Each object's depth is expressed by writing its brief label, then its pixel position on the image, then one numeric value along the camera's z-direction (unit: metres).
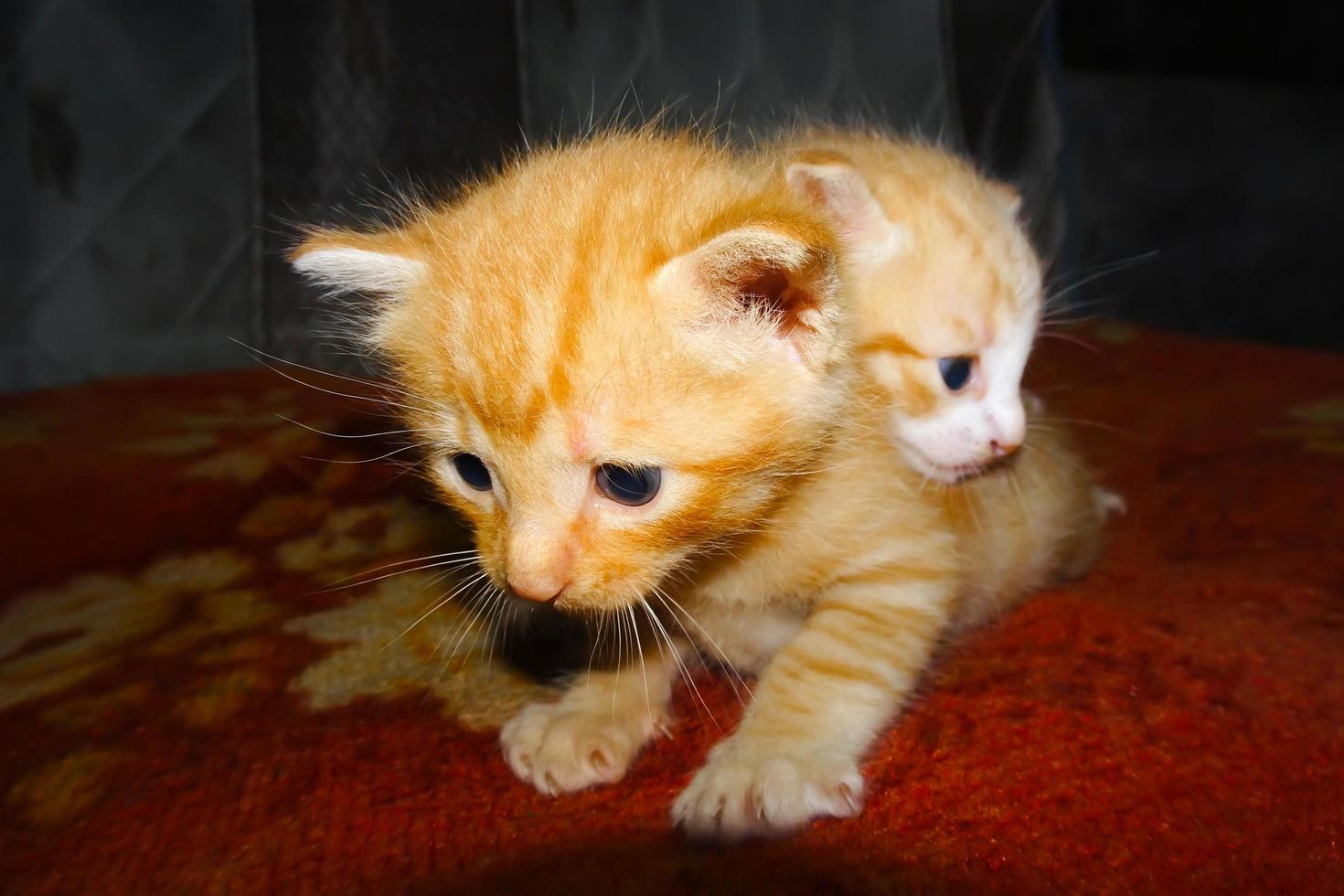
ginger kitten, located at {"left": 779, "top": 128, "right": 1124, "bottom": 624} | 0.20
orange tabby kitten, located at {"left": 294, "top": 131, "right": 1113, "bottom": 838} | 0.15
